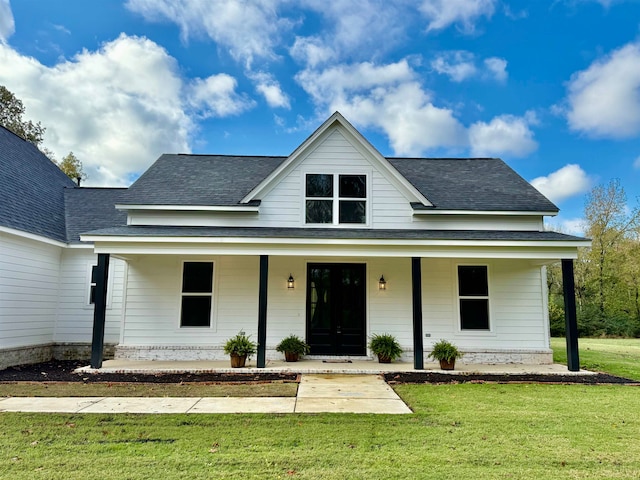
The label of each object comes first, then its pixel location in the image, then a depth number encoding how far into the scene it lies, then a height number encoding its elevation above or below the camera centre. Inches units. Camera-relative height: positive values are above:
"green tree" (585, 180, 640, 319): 1082.7 +184.9
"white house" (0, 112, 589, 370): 414.3 +19.5
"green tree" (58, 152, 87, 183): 1096.8 +377.5
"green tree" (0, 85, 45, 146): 923.4 +430.2
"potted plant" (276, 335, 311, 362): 393.4 -53.9
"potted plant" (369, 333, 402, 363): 394.3 -53.7
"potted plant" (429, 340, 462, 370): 360.5 -55.0
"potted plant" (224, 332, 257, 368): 361.1 -52.0
